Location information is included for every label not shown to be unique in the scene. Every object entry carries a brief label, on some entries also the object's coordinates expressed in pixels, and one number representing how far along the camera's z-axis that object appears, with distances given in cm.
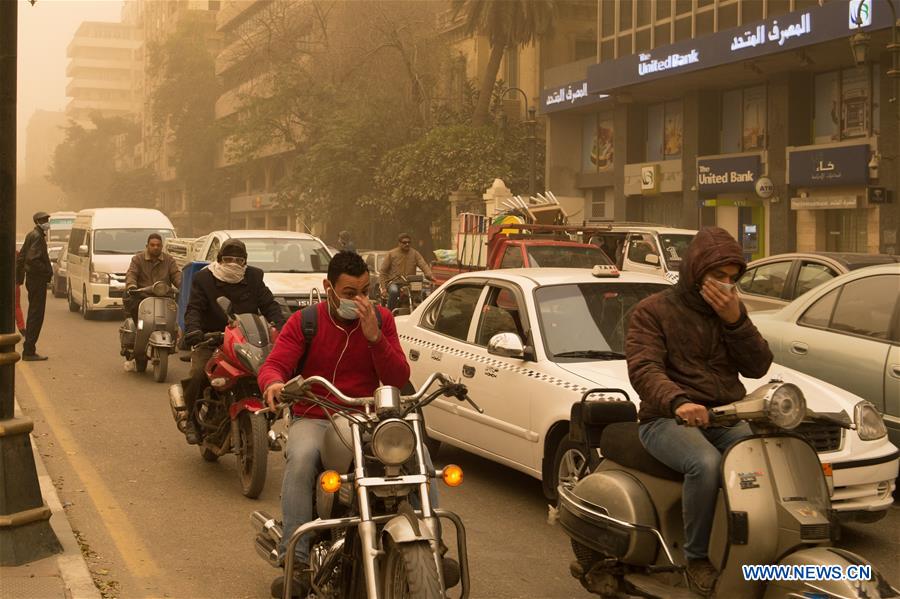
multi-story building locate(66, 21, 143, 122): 18638
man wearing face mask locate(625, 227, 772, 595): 476
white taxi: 700
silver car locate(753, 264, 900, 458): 837
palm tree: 4050
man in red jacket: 513
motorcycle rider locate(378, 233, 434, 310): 2150
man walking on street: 1606
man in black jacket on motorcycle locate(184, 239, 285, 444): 938
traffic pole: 615
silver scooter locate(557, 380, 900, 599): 433
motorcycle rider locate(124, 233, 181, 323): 1530
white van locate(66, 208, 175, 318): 2275
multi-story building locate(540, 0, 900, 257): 2725
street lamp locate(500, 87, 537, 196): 3322
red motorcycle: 811
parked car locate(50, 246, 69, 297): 3108
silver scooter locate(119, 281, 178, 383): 1443
